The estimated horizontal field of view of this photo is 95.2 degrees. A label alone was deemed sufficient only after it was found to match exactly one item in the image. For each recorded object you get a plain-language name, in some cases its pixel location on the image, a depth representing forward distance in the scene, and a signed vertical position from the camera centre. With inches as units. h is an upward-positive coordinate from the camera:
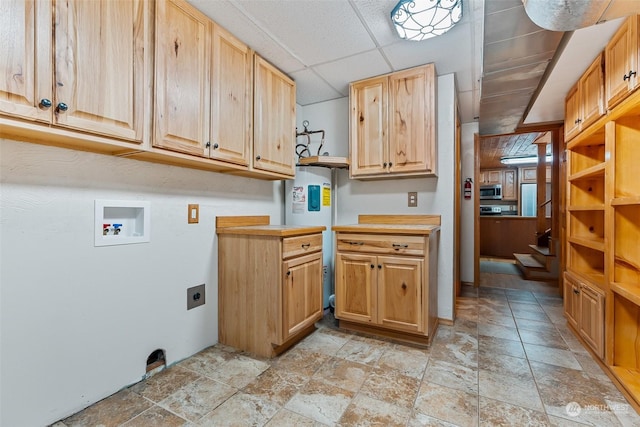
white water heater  108.4 +5.3
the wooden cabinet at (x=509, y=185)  321.1 +31.4
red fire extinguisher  151.9 +13.5
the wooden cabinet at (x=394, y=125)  93.8 +30.0
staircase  163.3 -30.5
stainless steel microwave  313.1 +23.1
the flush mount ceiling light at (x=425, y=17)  65.0 +46.3
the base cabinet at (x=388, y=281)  81.7 -20.1
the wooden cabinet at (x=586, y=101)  76.0 +33.6
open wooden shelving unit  64.6 -10.4
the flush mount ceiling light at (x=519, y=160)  286.7 +53.8
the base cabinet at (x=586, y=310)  72.3 -27.1
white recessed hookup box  58.6 -2.2
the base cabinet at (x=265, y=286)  75.5 -20.2
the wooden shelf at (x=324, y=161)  106.0 +18.9
